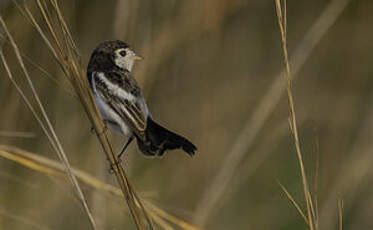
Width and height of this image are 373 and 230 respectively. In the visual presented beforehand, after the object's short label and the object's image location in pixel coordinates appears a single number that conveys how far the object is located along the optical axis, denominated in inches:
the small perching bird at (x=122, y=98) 236.8
